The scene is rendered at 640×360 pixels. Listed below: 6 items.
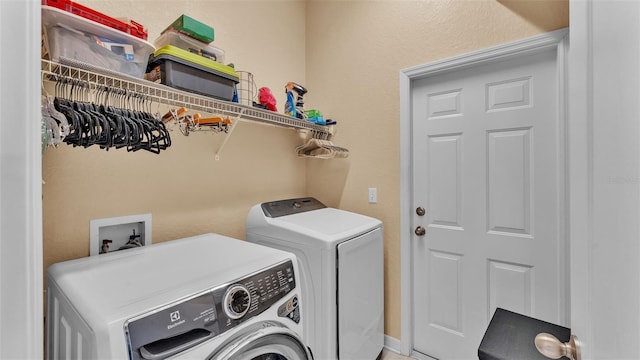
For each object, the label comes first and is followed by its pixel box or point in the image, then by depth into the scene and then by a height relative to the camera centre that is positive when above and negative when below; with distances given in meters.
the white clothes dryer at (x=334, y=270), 1.47 -0.52
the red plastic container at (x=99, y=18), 0.92 +0.59
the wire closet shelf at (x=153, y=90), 0.97 +0.39
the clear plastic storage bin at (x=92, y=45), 0.93 +0.50
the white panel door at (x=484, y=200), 1.62 -0.14
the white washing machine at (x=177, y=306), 0.73 -0.38
